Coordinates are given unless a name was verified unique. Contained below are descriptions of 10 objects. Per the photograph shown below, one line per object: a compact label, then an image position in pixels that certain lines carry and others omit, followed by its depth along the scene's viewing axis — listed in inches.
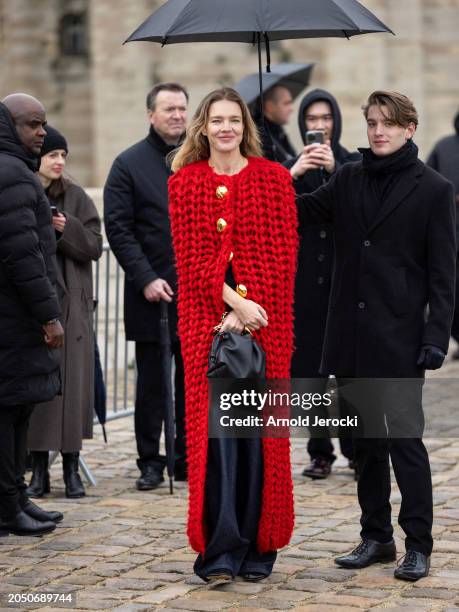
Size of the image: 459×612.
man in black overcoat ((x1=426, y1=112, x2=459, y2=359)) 778.0
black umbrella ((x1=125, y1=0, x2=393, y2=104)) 416.8
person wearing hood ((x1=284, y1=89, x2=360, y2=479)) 507.7
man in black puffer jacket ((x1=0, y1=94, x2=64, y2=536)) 427.6
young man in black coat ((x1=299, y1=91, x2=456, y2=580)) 386.2
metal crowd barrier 628.0
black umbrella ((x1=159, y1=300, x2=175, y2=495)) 498.2
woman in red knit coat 382.3
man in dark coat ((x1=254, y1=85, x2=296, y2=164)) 581.0
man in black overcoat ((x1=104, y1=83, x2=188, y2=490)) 508.2
